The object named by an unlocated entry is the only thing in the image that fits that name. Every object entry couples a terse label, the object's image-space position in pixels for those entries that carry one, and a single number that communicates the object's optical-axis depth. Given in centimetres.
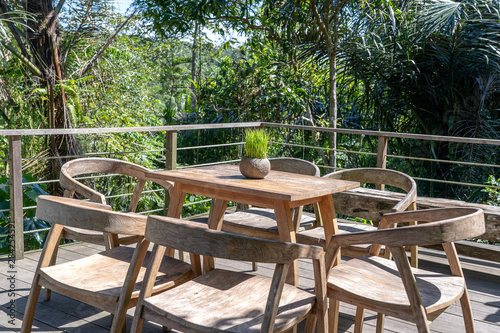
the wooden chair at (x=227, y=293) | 141
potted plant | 254
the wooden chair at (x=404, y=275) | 160
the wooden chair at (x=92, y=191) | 236
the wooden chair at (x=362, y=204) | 240
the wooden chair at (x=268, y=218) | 268
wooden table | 222
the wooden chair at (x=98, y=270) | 167
